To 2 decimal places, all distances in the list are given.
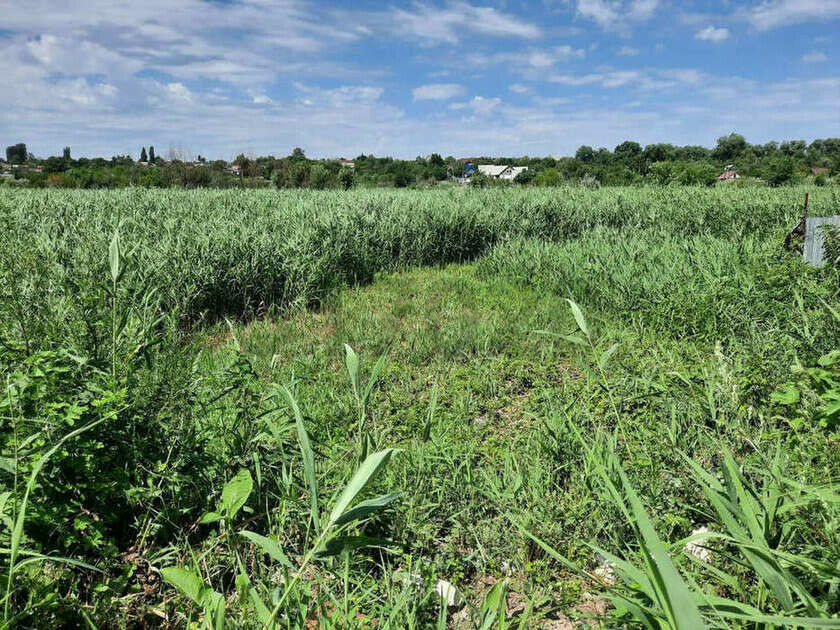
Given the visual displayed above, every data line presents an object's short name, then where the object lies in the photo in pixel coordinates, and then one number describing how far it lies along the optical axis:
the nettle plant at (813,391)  2.59
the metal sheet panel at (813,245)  6.50
